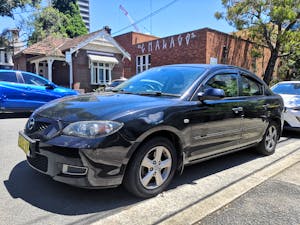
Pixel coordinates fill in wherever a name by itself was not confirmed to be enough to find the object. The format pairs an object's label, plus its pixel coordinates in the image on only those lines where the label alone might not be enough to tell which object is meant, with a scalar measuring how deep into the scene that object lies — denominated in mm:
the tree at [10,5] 13564
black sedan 2337
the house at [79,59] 15862
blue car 7143
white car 5695
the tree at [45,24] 15572
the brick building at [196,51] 17377
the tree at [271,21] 14457
